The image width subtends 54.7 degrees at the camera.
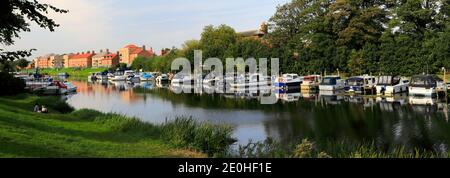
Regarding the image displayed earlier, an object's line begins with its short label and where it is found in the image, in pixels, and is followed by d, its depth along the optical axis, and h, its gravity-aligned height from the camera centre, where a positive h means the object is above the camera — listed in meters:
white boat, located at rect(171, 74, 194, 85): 69.94 -1.01
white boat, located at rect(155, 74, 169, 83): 79.75 -1.08
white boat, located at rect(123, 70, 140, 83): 87.68 -0.77
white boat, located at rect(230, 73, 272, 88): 53.81 -1.10
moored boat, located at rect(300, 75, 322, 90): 49.25 -1.24
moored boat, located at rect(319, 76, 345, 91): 45.74 -1.27
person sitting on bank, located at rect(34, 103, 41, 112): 22.86 -1.84
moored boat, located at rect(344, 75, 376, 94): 41.88 -1.28
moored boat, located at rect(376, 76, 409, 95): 39.75 -1.30
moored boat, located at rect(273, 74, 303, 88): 50.03 -1.12
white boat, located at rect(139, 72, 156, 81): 89.93 -0.79
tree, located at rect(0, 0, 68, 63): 12.86 +1.87
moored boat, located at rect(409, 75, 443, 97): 35.88 -1.22
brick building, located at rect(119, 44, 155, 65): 170.04 +8.38
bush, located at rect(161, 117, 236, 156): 14.59 -2.22
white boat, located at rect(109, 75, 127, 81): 91.62 -0.97
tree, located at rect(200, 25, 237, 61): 79.67 +6.43
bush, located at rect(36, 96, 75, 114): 26.27 -1.91
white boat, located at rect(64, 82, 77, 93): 52.92 -1.78
